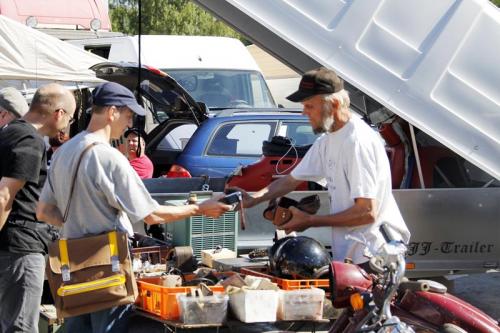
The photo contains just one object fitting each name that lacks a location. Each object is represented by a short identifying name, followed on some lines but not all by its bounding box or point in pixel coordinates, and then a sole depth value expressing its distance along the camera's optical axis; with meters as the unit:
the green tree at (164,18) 47.05
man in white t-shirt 7.86
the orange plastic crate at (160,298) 7.79
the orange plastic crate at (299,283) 8.18
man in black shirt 8.33
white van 23.57
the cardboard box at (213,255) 9.66
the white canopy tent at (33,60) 18.97
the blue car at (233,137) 16.17
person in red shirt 14.93
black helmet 8.43
